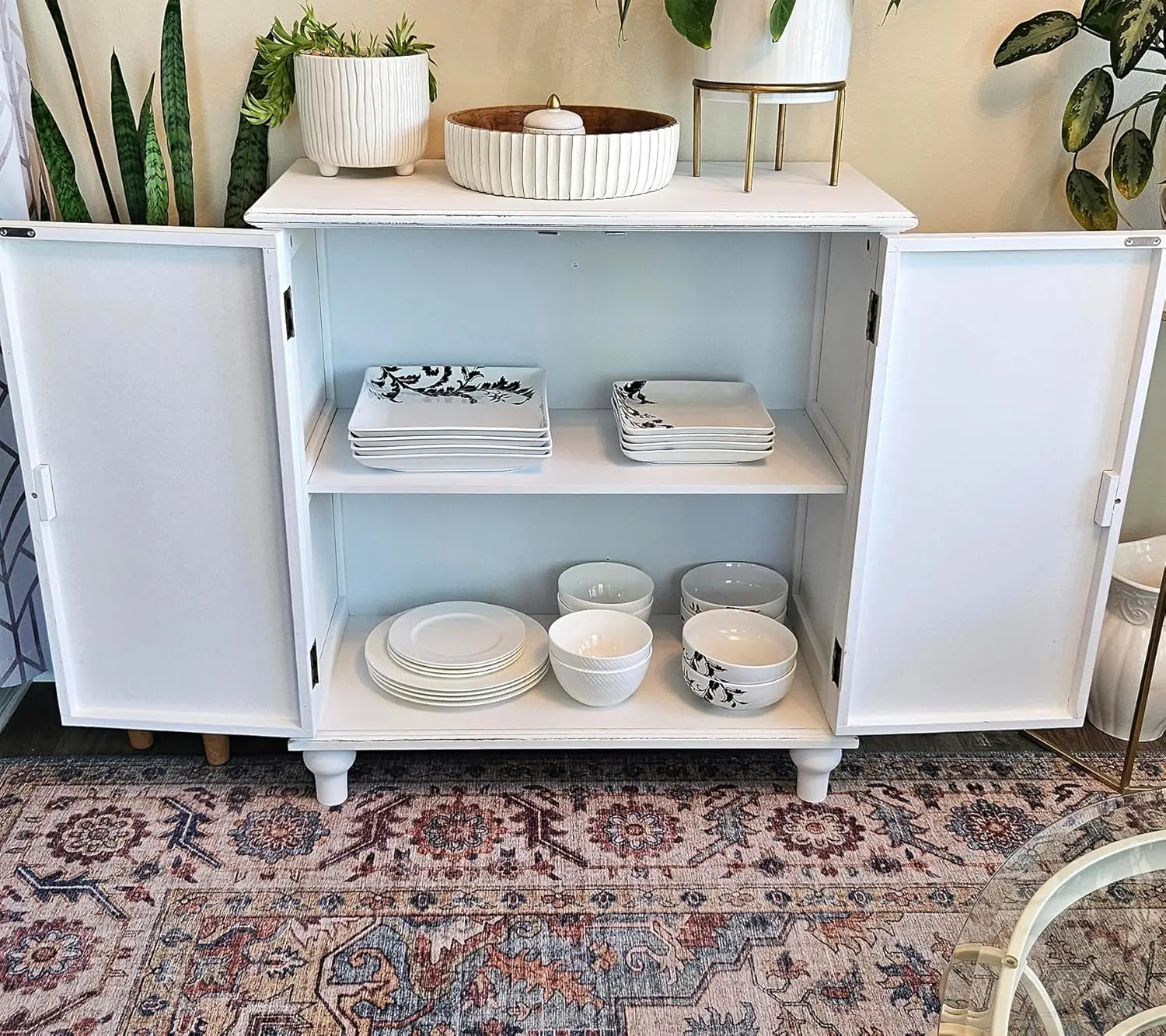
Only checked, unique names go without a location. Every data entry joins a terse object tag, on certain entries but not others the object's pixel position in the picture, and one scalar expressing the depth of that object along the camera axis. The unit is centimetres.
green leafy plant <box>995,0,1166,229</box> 182
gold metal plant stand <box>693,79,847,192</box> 183
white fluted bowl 174
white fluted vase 219
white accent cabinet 175
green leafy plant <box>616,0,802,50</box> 180
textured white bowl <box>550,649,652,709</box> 202
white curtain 189
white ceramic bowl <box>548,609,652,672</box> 212
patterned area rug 167
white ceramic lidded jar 179
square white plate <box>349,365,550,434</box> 198
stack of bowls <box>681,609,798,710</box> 203
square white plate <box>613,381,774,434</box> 201
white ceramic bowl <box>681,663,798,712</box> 203
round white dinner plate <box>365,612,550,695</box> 206
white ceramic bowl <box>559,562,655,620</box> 226
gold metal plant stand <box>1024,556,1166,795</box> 203
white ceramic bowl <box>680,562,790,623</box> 226
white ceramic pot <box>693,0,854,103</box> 179
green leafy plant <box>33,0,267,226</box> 189
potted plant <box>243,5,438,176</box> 181
